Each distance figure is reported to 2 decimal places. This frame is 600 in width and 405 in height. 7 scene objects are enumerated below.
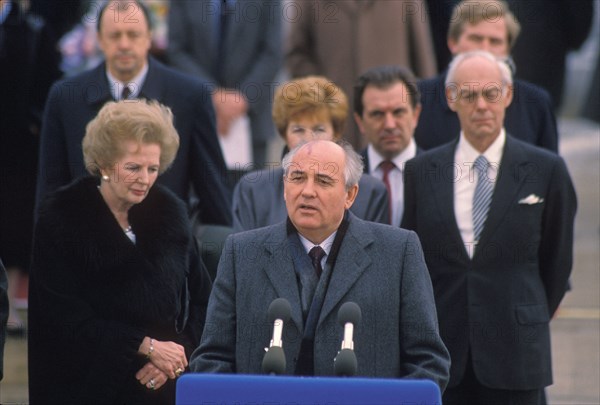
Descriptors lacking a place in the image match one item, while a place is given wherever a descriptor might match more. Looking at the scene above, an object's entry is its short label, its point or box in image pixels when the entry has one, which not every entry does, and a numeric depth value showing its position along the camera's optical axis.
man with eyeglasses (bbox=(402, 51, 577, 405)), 12.92
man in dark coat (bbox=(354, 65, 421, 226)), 14.35
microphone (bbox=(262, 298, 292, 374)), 9.27
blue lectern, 8.92
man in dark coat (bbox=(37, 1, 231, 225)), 14.38
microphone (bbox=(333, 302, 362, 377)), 9.34
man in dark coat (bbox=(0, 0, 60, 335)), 17.32
